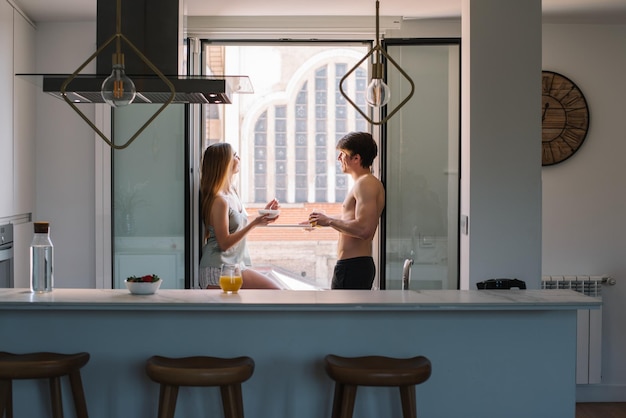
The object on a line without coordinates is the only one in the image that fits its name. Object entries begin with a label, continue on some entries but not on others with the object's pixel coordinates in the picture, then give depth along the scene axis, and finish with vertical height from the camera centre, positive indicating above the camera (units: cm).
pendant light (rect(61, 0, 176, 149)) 292 +44
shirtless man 456 -9
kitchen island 320 -61
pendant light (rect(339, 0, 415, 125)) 324 +47
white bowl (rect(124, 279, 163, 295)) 326 -36
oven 443 -32
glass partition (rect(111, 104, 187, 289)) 534 +5
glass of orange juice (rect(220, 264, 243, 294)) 330 -33
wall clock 536 +58
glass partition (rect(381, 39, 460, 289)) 530 +24
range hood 358 +77
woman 478 -14
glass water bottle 323 -25
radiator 525 -87
